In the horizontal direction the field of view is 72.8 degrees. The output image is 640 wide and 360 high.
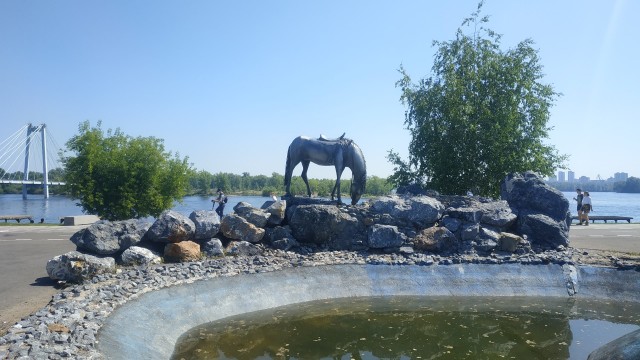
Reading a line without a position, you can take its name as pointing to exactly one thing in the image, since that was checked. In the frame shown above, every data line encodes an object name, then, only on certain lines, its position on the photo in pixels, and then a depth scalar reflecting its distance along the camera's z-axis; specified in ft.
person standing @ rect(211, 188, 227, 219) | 67.66
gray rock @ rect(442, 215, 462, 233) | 47.55
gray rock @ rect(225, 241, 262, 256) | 42.98
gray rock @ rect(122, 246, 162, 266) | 37.52
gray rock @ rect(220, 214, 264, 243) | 44.52
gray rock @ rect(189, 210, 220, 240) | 42.93
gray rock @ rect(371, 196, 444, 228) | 48.39
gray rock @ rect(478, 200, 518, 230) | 48.60
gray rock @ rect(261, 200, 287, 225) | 46.88
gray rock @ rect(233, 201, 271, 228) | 46.21
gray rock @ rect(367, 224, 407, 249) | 45.29
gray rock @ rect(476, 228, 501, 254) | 45.42
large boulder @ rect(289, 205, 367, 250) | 46.01
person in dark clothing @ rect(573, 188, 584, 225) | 76.38
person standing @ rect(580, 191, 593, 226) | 72.84
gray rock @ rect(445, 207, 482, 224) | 47.98
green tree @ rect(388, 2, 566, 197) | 68.18
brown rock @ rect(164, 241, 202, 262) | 39.60
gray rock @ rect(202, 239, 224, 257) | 41.91
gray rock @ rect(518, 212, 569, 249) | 47.55
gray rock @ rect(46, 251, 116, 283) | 32.19
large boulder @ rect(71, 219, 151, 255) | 37.50
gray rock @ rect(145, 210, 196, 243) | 40.37
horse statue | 49.06
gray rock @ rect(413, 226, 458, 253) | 45.24
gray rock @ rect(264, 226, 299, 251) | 45.14
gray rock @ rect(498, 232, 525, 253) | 45.80
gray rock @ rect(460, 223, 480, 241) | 46.37
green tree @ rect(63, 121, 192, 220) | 68.33
